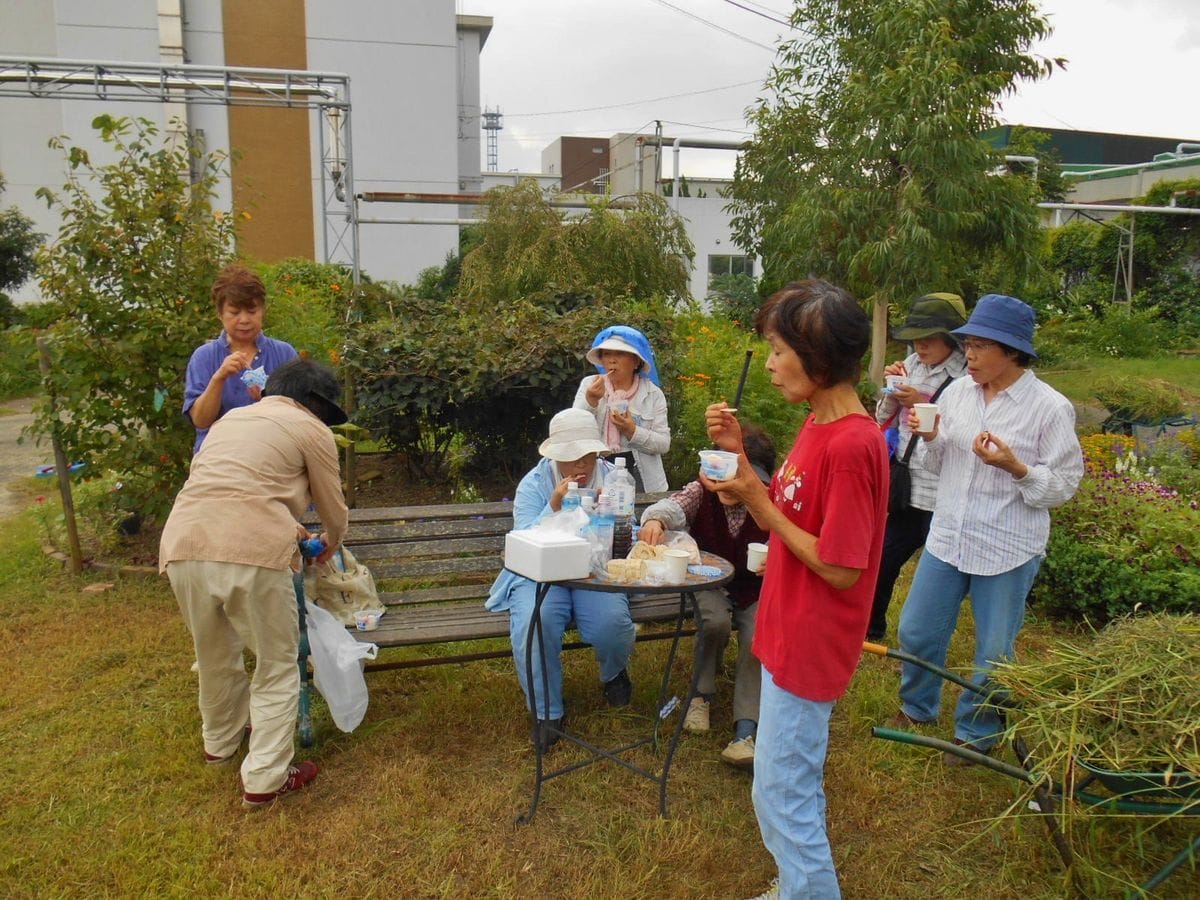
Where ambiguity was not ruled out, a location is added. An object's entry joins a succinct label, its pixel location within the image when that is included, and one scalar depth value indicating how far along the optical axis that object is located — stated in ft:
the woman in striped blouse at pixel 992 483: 9.84
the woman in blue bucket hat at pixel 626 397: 13.91
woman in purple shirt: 12.87
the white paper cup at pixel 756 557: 9.08
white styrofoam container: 9.48
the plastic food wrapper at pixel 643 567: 9.98
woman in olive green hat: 12.55
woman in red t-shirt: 6.67
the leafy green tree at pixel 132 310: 16.63
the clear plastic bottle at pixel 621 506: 10.89
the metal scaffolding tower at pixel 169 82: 33.32
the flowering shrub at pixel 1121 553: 14.60
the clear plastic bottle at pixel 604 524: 10.41
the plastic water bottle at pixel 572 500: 11.05
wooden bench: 12.14
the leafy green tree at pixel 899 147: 24.82
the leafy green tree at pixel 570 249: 39.55
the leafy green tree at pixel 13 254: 53.72
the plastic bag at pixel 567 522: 10.28
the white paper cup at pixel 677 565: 9.96
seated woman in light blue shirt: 11.38
